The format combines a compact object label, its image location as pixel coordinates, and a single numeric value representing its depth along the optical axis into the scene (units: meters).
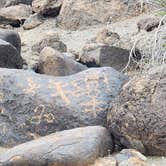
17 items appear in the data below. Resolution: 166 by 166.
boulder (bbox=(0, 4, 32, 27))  16.72
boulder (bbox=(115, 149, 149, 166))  5.89
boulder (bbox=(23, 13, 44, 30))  16.05
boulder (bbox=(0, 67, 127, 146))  7.07
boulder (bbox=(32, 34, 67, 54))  12.85
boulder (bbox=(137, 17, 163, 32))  11.79
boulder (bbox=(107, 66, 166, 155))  6.24
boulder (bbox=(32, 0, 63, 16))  16.76
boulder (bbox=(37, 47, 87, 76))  10.29
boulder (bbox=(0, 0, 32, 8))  18.47
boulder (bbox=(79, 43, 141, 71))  11.35
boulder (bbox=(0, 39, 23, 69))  10.58
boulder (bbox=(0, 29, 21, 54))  12.47
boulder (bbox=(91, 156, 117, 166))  5.99
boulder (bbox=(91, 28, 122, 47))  12.59
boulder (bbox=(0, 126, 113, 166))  5.97
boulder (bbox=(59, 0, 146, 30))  15.42
